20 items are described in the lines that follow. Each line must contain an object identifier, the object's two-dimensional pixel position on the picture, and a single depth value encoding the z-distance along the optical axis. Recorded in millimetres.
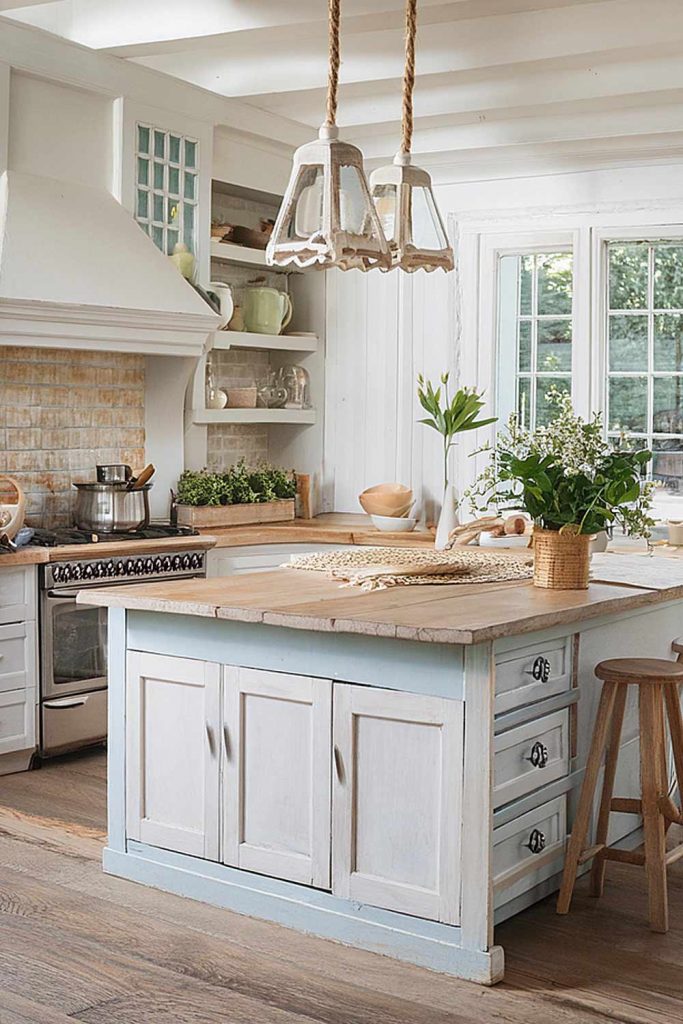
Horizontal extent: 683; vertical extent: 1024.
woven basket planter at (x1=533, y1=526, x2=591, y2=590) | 4230
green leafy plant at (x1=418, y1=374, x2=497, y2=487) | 6996
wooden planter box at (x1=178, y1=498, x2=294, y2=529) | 6602
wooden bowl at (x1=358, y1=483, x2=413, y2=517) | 7223
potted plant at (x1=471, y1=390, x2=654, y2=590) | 4148
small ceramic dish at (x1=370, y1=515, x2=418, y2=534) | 7031
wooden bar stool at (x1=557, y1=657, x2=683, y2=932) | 3865
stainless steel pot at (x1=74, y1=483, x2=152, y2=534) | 5934
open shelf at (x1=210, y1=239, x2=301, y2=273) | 6875
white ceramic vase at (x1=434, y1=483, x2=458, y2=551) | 6570
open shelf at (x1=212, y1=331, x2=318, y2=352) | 6871
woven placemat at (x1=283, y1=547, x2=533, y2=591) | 4441
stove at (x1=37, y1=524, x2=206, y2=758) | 5527
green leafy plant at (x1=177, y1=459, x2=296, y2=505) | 6691
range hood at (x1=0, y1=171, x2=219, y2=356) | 5457
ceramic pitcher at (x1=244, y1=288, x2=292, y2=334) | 7336
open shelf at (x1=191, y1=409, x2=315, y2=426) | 6862
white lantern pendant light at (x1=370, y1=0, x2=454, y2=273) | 3932
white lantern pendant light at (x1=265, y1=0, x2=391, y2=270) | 3600
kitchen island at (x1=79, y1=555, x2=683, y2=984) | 3514
